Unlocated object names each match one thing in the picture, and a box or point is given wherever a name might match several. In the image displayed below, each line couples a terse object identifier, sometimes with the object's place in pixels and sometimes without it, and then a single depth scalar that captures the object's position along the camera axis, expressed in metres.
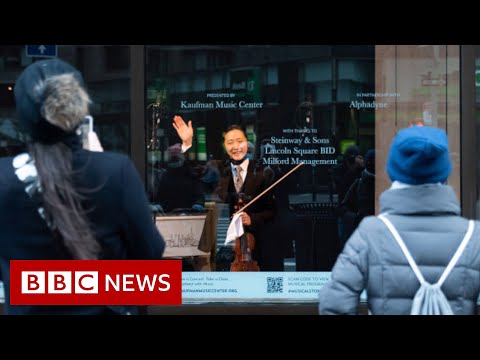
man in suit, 6.74
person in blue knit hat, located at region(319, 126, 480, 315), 3.34
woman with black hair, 3.07
